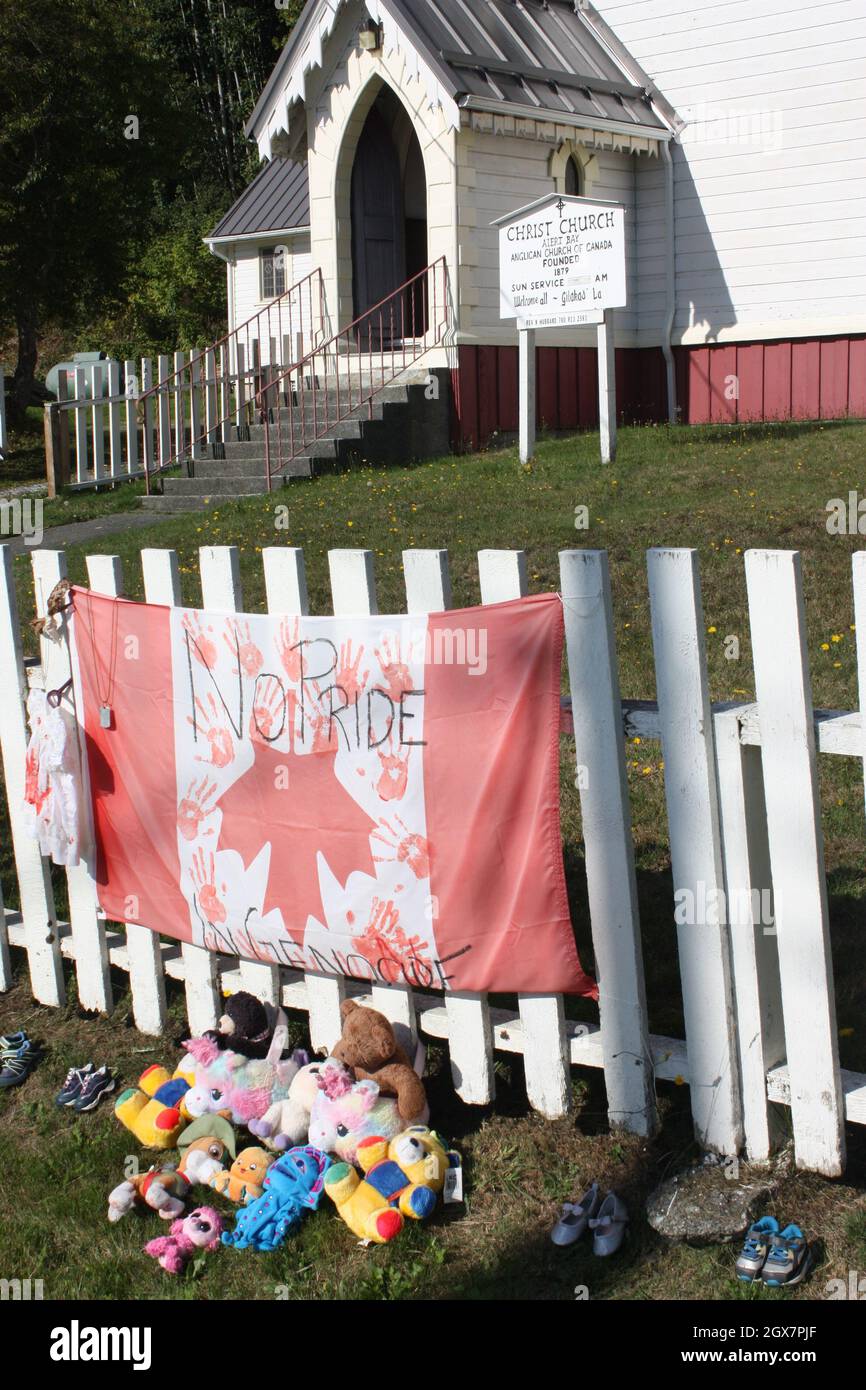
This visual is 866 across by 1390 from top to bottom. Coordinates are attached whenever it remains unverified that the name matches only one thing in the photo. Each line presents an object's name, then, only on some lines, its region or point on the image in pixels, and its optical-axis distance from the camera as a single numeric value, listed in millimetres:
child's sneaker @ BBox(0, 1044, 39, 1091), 4027
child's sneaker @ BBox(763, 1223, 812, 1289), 2799
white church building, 14336
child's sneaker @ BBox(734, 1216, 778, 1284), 2834
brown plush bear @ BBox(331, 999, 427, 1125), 3365
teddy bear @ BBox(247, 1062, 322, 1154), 3451
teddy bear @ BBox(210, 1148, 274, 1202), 3311
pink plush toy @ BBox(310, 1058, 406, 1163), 3318
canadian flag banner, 3248
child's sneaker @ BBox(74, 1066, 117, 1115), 3824
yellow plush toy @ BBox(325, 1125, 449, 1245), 3107
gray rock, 2943
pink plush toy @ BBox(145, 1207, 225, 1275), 3113
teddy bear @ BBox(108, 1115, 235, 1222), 3303
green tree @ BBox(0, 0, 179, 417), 25547
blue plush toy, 3160
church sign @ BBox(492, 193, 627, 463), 11719
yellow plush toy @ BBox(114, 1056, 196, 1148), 3580
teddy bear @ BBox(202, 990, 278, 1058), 3719
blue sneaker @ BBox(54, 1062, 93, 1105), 3846
